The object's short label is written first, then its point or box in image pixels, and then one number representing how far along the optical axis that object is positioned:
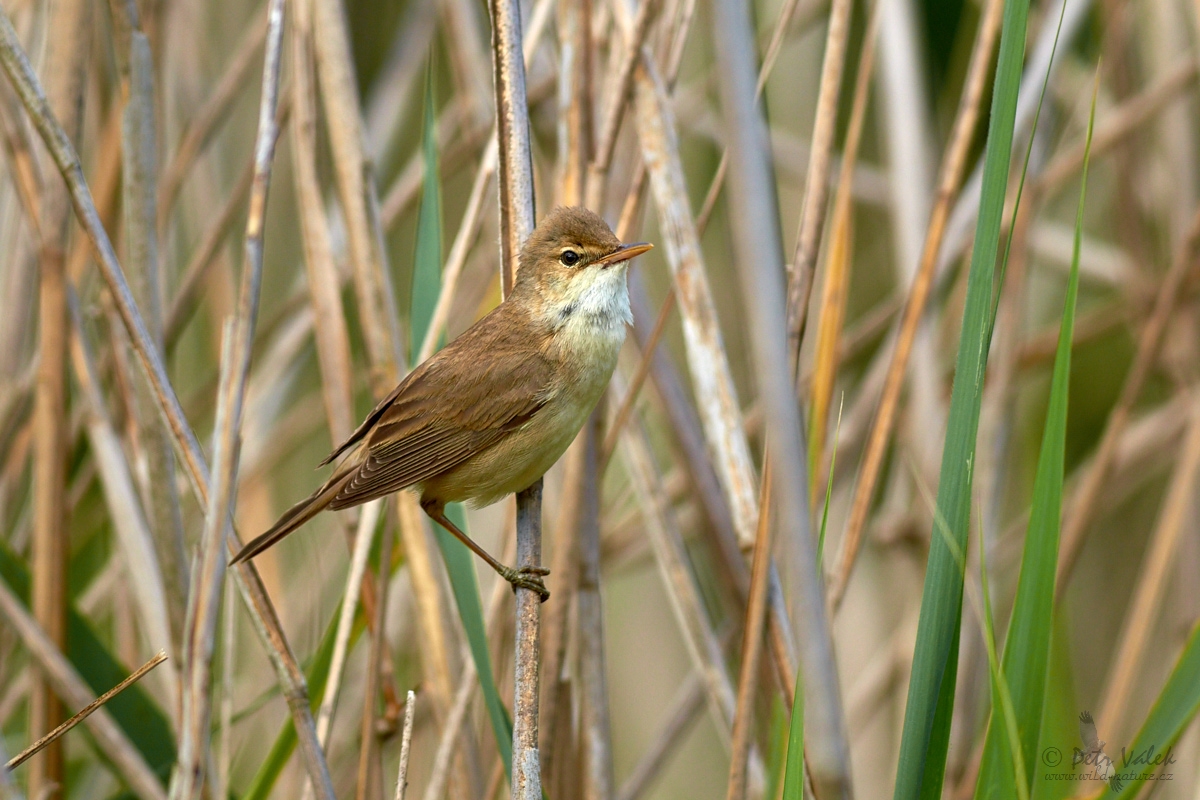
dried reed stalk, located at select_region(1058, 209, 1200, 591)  5.86
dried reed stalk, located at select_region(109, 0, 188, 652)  4.49
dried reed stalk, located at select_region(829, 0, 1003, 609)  4.41
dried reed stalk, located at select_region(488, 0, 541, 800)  4.23
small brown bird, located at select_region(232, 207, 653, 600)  4.61
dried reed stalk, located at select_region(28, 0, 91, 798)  4.84
